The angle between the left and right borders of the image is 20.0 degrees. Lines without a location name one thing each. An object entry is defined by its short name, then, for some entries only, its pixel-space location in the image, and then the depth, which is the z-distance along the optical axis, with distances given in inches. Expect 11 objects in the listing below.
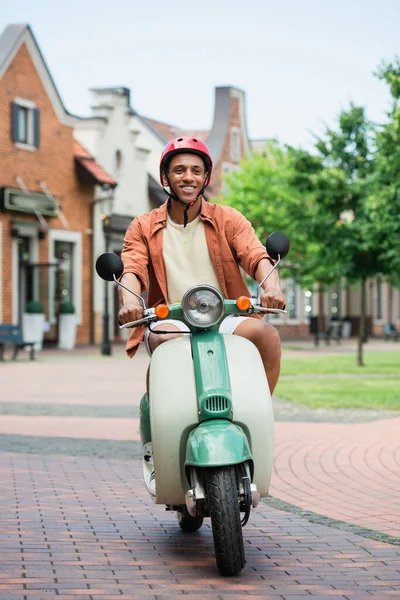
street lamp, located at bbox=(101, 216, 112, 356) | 1091.9
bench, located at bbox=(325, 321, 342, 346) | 1561.1
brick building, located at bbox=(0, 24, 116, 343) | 1190.9
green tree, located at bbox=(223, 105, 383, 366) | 904.9
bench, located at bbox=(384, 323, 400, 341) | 1804.9
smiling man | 204.4
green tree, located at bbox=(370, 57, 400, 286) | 681.6
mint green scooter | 176.7
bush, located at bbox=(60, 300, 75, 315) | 1264.8
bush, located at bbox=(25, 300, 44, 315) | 1155.9
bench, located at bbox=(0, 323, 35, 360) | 996.6
